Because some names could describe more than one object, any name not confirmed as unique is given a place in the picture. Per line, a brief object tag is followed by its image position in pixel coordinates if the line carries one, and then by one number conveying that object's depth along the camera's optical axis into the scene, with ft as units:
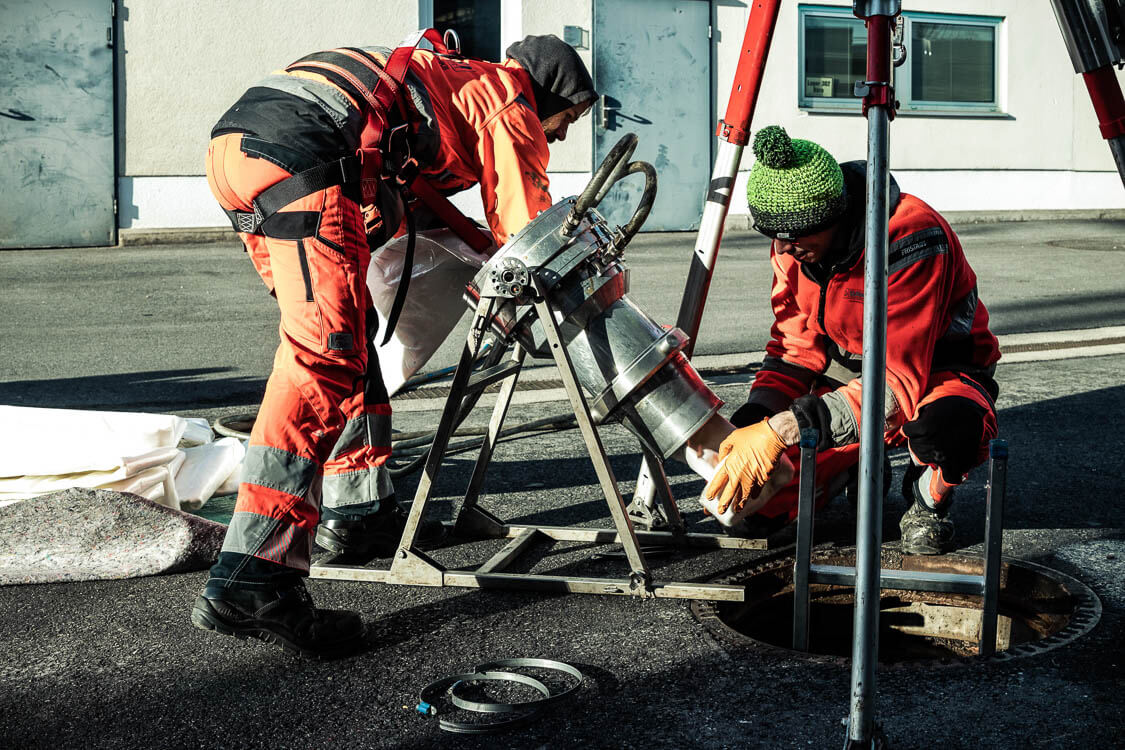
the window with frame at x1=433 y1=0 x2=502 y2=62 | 45.16
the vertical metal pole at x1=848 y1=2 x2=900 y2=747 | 5.98
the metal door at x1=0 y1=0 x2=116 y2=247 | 38.45
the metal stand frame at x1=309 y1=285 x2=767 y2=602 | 10.25
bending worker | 9.30
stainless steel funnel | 10.10
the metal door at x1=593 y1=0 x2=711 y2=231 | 45.16
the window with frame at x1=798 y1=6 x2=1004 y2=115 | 48.44
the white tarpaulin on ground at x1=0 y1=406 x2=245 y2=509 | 12.09
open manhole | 10.67
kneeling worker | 10.41
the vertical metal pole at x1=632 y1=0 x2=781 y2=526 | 12.89
